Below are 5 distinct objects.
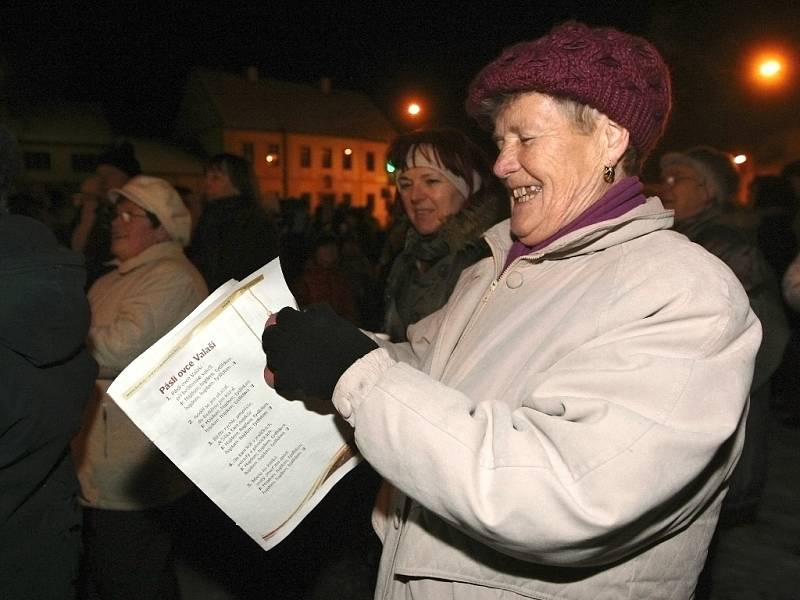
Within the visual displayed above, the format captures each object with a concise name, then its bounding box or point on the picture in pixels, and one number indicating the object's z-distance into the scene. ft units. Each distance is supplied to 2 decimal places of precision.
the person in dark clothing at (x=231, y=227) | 13.78
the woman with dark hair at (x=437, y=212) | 9.23
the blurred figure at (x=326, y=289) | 14.40
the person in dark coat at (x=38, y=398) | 5.43
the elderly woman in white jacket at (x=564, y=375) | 3.28
